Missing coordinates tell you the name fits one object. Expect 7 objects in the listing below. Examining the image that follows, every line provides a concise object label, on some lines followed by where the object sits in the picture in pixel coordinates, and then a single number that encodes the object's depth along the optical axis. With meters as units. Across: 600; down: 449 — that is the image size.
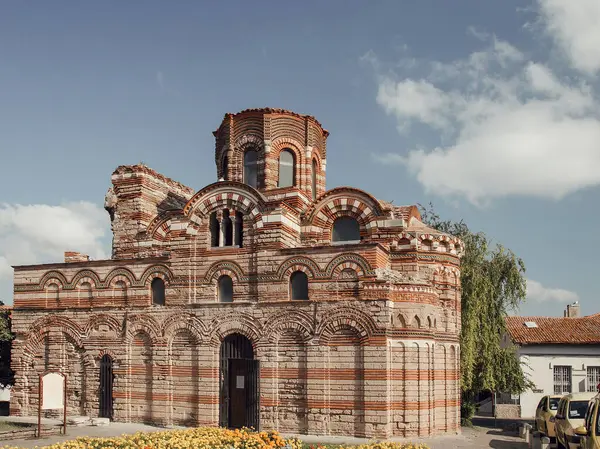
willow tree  23.66
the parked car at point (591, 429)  11.97
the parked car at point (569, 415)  15.98
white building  30.30
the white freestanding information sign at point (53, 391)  19.12
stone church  19.03
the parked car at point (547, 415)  18.64
